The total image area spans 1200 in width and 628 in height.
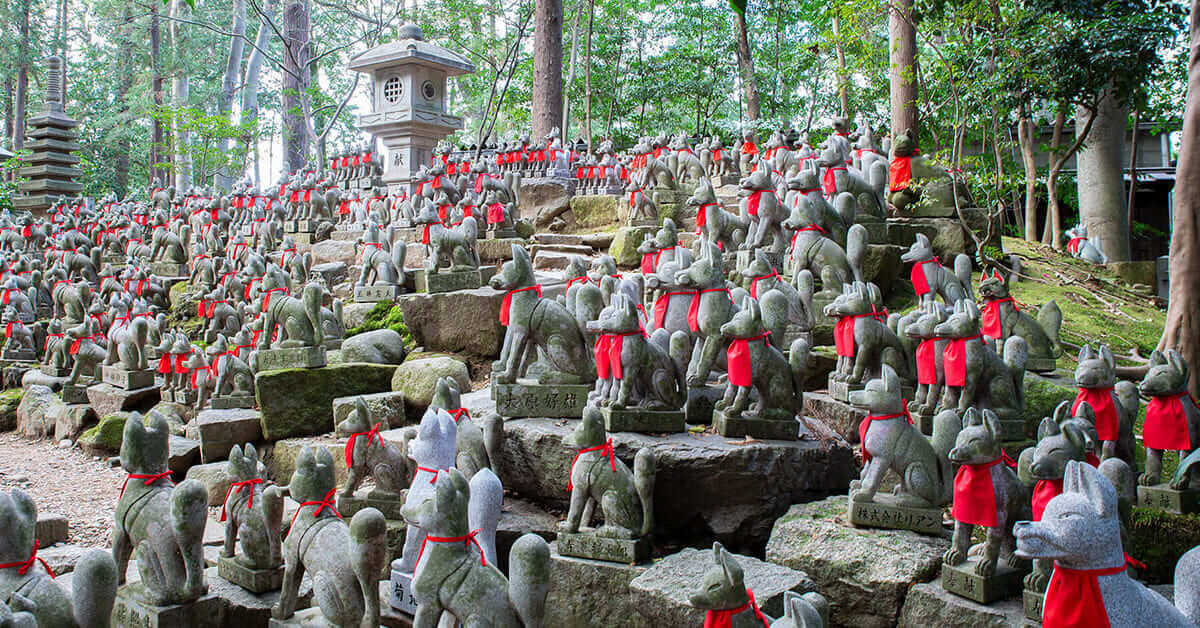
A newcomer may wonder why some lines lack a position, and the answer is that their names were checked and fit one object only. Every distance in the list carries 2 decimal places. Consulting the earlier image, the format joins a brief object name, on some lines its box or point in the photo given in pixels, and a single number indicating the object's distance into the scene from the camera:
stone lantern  16.42
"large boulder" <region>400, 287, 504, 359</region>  8.57
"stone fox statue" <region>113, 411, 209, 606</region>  3.91
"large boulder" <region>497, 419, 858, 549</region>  5.01
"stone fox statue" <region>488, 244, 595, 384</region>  5.80
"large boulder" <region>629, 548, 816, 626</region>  4.04
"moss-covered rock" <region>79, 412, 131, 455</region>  9.25
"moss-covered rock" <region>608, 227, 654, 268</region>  10.95
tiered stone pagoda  22.52
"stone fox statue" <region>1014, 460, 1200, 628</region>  2.61
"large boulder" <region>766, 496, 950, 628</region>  4.15
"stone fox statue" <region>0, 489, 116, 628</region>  3.35
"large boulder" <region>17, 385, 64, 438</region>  10.46
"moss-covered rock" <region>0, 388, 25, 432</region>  10.99
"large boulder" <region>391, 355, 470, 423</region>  7.41
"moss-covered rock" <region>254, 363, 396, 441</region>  7.45
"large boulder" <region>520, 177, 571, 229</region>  15.20
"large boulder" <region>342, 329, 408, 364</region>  8.38
